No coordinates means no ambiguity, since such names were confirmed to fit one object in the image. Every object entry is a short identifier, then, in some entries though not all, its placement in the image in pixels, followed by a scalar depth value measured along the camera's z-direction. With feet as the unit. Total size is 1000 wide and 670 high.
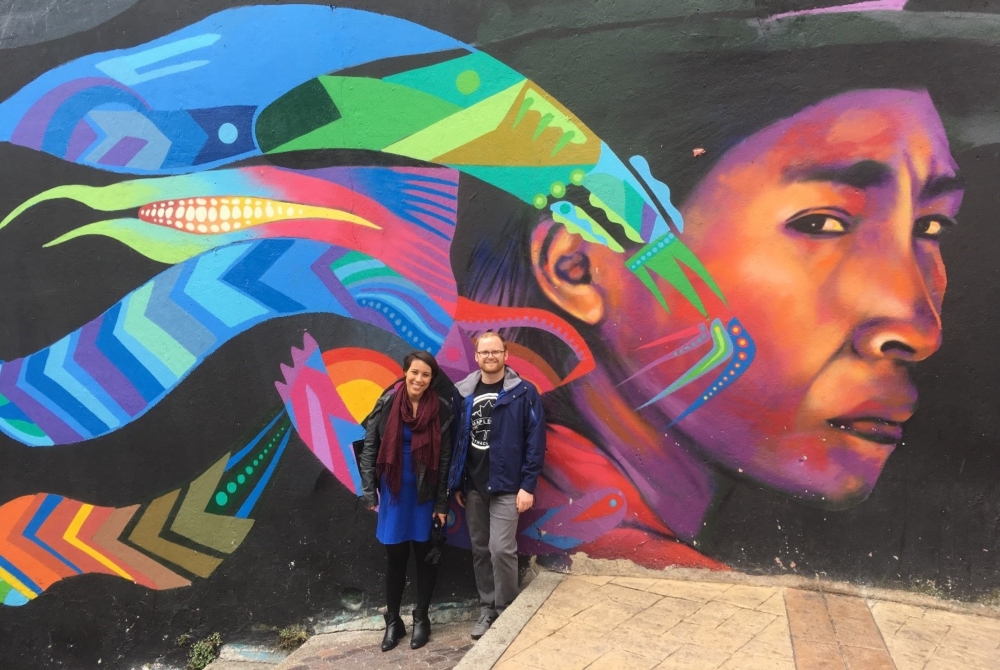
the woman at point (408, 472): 13.53
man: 13.60
